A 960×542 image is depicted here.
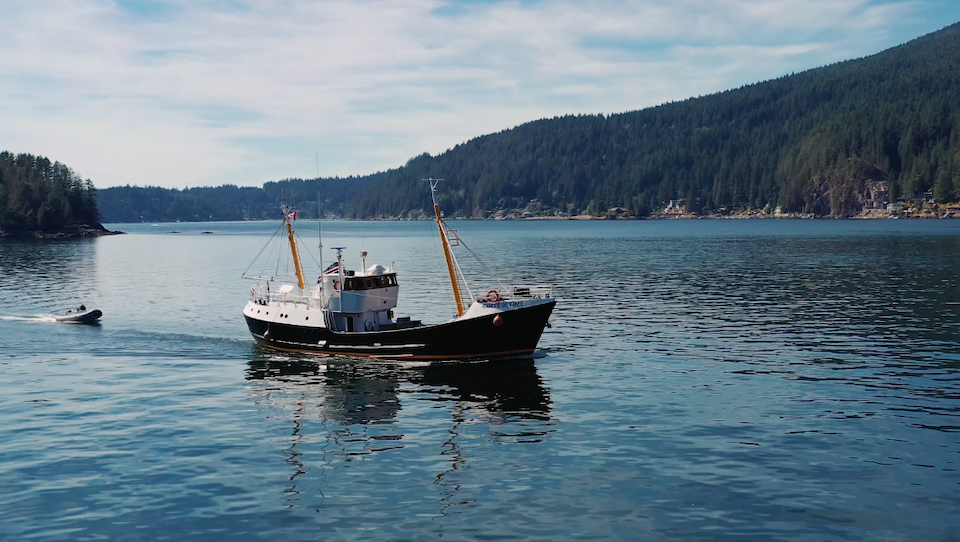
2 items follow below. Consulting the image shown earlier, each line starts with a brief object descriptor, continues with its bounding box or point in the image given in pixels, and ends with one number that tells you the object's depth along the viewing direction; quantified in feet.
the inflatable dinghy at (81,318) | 224.12
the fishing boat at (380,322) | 167.32
